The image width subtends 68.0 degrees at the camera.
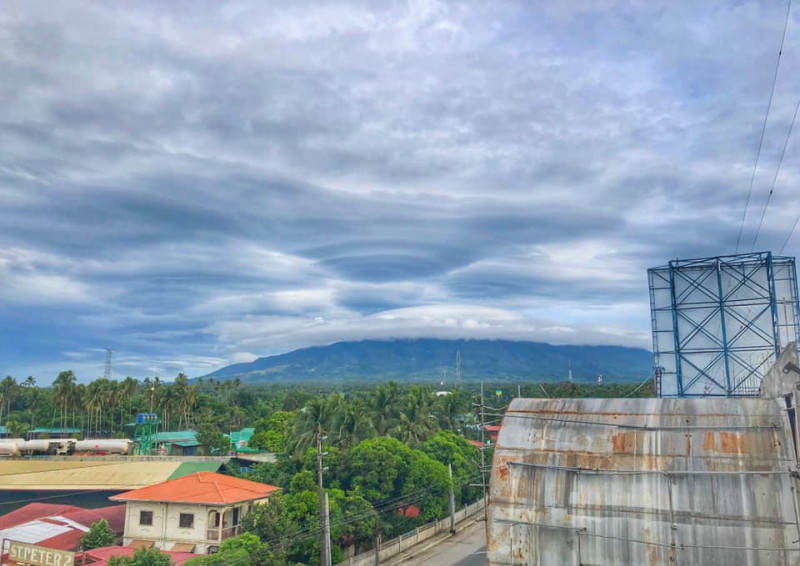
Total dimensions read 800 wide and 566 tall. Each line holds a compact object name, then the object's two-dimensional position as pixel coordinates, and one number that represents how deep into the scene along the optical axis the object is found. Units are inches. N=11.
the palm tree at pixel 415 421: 2234.3
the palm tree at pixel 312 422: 1942.7
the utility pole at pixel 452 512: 1940.6
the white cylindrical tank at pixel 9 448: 2674.7
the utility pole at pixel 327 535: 1125.4
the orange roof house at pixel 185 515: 1437.0
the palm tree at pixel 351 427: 2032.5
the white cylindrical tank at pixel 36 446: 2770.7
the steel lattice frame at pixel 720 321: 1382.9
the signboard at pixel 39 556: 1059.9
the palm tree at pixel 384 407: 2278.5
